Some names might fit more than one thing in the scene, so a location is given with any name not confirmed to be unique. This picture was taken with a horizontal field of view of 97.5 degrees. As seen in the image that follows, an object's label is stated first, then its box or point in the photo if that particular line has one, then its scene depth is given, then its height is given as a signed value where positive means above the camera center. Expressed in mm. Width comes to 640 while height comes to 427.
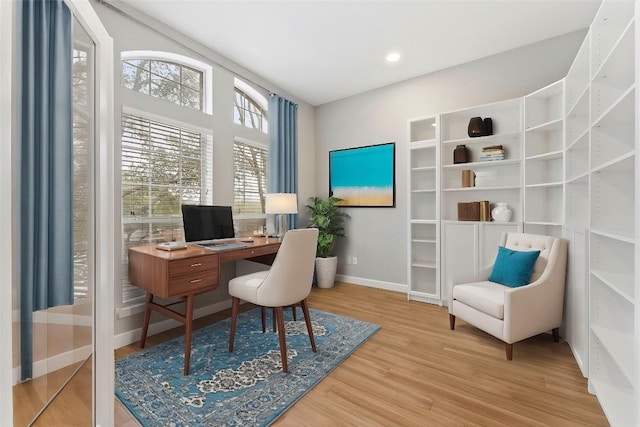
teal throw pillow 2303 -475
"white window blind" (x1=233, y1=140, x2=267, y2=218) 3379 +422
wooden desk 1909 -449
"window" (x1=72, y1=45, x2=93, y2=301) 1156 +187
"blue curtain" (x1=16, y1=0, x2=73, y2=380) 766 +165
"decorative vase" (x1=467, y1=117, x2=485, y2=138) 3031 +918
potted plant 3955 -278
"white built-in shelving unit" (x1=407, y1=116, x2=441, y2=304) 3400 +27
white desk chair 1916 -501
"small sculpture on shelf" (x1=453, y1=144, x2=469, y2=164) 3166 +648
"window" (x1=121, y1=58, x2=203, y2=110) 2484 +1268
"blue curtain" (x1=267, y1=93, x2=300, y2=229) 3707 +866
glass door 1109 -415
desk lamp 3232 +87
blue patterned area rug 1510 -1076
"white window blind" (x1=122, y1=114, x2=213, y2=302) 2395 +326
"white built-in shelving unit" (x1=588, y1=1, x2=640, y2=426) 1525 +47
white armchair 2039 -702
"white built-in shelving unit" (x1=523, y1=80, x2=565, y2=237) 2674 +460
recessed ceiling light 3045 +1708
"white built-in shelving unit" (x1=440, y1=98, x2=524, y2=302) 2912 +288
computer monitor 2500 -101
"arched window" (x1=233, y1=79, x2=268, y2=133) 3441 +1340
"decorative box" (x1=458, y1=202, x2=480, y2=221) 3082 +1
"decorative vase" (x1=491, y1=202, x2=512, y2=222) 2951 -21
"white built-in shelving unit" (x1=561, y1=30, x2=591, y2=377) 1859 +24
